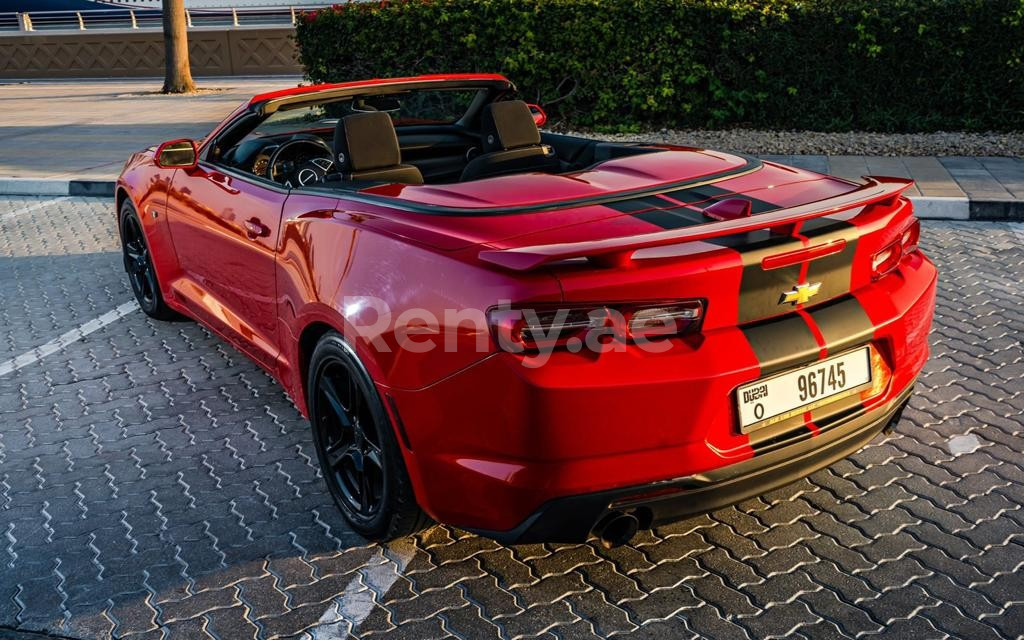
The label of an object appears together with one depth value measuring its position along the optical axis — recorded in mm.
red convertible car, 2650
